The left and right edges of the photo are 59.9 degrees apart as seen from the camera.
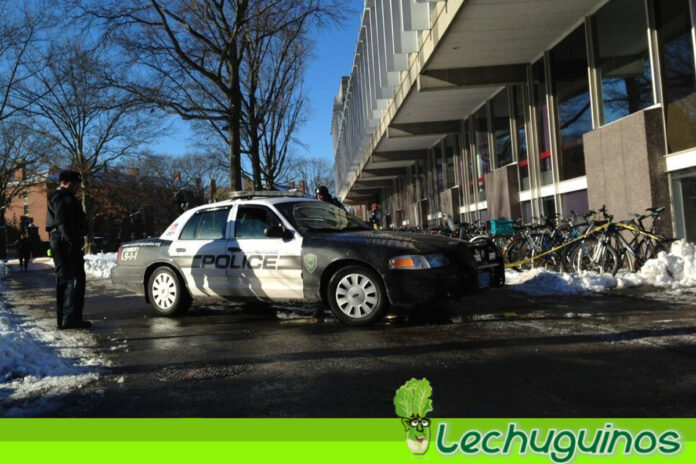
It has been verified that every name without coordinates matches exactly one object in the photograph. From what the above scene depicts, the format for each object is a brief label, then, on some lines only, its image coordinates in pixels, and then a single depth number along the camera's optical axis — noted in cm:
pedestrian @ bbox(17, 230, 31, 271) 2623
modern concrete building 985
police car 622
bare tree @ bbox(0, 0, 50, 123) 2158
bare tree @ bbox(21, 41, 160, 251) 3294
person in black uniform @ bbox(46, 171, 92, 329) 703
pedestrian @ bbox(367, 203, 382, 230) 1802
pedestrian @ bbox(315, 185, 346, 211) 1138
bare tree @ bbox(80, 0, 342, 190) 1691
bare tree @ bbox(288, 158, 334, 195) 8194
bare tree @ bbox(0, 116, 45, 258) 3300
